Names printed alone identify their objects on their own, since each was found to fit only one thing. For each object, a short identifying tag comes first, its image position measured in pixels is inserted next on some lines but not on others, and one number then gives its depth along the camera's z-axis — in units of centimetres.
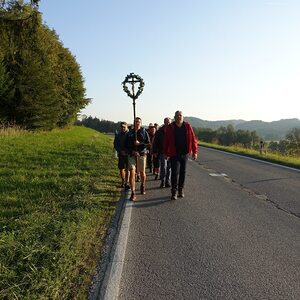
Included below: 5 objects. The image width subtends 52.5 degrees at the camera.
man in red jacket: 733
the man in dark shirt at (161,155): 890
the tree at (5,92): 2251
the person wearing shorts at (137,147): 742
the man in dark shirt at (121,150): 821
